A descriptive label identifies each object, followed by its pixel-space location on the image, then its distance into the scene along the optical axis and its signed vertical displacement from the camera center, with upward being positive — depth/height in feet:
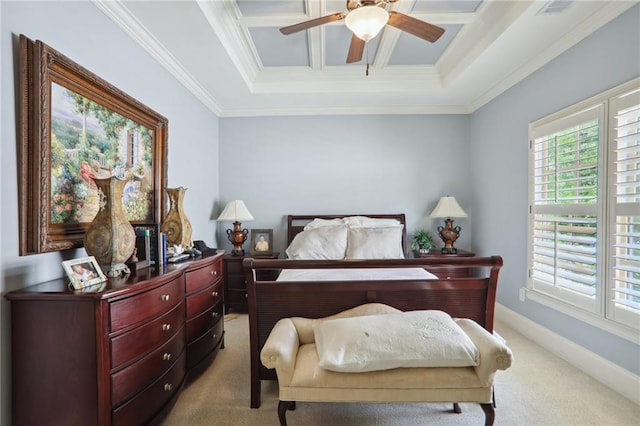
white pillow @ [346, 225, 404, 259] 10.99 -1.36
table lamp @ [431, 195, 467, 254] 12.37 -0.27
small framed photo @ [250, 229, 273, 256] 13.01 -1.49
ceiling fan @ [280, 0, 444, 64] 5.91 +4.19
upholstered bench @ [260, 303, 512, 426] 4.71 -2.88
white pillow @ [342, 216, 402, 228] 12.51 -0.58
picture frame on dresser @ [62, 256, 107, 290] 4.48 -1.07
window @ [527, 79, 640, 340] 6.58 -0.04
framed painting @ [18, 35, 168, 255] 4.65 +1.29
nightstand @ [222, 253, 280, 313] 11.94 -3.13
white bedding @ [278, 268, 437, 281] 8.84 -2.14
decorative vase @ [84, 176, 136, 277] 5.18 -0.41
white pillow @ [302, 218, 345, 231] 12.50 -0.63
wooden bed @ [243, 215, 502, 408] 6.21 -2.02
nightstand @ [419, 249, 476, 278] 11.21 -2.48
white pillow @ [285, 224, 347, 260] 11.21 -1.41
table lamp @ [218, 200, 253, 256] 12.31 -0.38
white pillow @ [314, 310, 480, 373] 4.69 -2.34
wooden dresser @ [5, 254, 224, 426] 4.33 -2.32
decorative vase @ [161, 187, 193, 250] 7.86 -0.38
